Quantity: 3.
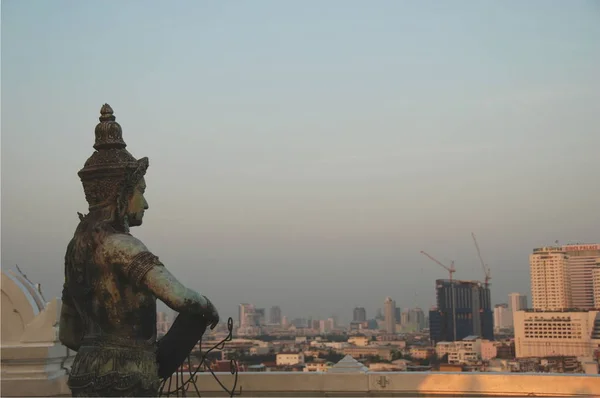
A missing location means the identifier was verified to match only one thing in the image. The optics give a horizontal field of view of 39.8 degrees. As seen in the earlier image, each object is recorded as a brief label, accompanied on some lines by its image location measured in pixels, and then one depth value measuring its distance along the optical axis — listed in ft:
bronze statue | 14.40
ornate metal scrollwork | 15.57
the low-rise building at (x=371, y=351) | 293.53
